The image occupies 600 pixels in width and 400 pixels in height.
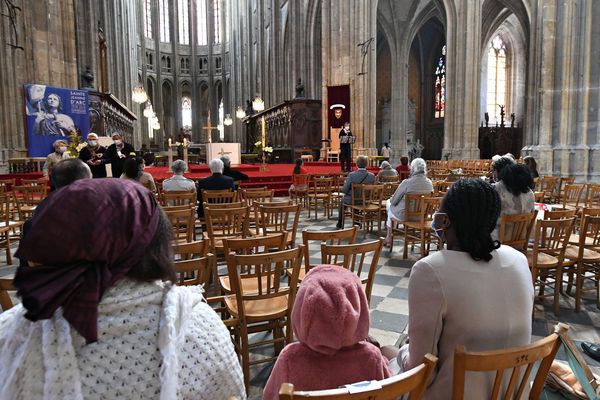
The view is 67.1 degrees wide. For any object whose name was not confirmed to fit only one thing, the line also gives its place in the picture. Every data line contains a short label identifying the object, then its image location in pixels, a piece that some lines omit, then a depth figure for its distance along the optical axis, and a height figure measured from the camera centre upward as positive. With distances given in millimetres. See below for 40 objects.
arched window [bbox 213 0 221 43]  46406 +14653
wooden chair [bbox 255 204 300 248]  5062 -549
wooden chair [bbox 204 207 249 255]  4895 -714
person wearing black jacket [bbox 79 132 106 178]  8350 +139
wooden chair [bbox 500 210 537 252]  4371 -703
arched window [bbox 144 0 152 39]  43594 +14142
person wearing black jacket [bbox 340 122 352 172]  13648 +410
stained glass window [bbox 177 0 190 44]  45500 +14366
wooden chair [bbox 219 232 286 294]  3285 -596
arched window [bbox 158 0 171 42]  44594 +14066
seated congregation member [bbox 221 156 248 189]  8453 -212
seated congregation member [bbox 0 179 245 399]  1079 -386
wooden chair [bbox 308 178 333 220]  9734 -715
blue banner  13461 +1544
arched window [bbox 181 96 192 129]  47531 +5396
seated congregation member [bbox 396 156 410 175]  12076 -180
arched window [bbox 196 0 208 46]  46125 +14332
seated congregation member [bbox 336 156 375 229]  8227 -344
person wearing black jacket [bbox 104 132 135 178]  8727 +102
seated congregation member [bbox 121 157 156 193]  6258 -70
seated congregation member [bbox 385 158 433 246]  6656 -421
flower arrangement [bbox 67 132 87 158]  9180 +367
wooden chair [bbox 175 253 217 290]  2504 -602
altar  15570 +424
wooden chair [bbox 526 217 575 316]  4156 -909
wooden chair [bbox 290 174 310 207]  10617 -561
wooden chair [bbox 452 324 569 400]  1395 -645
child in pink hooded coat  1602 -642
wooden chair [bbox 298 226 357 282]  3469 -570
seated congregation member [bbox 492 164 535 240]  4664 -323
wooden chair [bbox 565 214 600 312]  4316 -1000
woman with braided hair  1759 -569
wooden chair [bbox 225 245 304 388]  2842 -1036
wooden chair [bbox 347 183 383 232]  7781 -744
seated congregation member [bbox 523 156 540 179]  7777 -56
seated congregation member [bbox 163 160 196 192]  7008 -304
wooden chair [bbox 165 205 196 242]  4580 -566
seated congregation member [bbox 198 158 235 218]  6848 -280
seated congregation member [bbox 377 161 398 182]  9984 -231
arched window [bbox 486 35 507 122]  31391 +5636
